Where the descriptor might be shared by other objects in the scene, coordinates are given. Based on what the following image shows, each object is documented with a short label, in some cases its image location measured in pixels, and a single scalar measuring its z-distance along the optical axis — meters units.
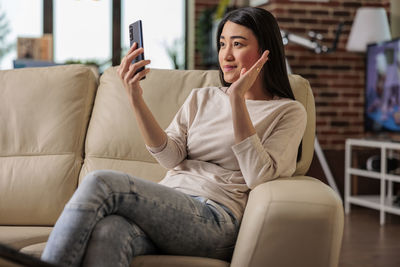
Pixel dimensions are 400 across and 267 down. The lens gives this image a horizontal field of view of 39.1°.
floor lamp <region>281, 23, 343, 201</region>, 4.63
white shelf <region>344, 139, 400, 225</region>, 4.09
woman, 1.38
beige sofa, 2.06
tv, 4.30
